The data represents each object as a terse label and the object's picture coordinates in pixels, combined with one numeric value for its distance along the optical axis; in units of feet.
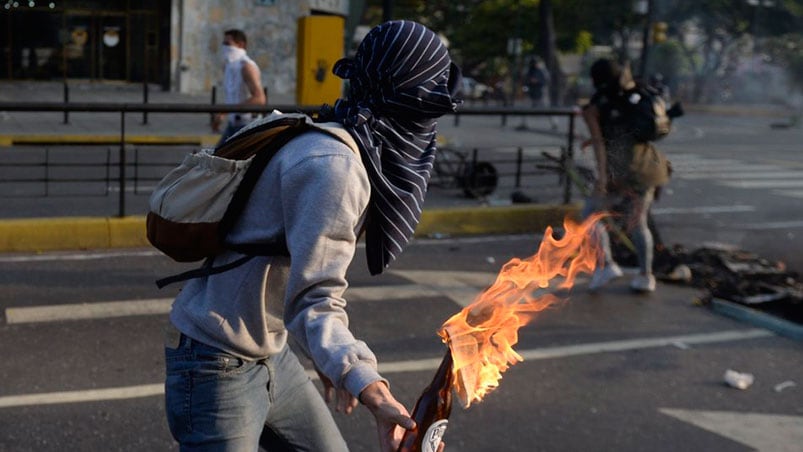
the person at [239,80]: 33.73
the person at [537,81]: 102.06
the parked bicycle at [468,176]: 39.01
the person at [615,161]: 26.12
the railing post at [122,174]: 29.09
